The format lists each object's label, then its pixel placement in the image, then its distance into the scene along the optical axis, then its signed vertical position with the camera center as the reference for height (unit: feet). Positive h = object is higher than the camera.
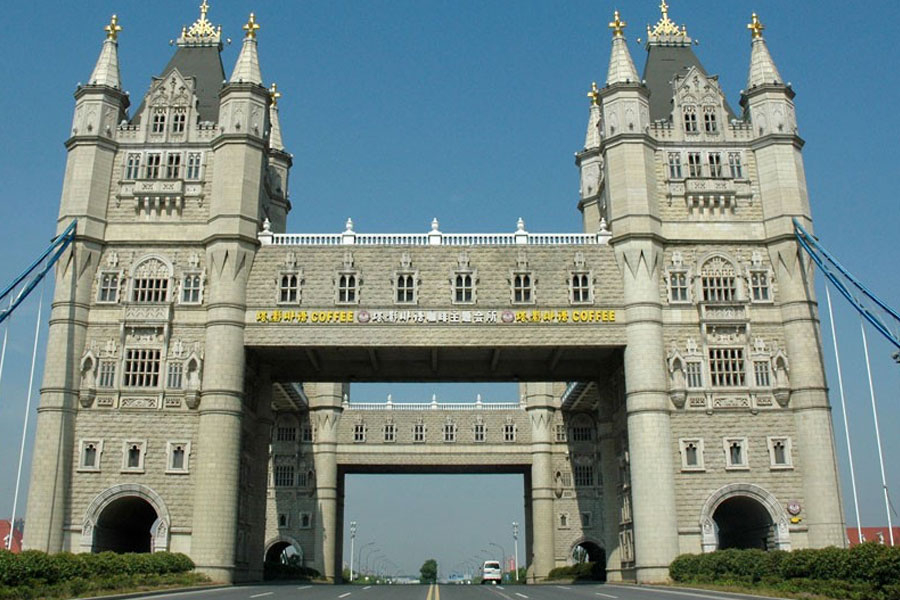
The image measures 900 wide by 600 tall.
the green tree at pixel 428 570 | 589.77 -25.63
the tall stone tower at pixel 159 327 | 140.05 +34.33
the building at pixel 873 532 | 327.37 -1.31
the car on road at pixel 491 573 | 293.84 -13.90
